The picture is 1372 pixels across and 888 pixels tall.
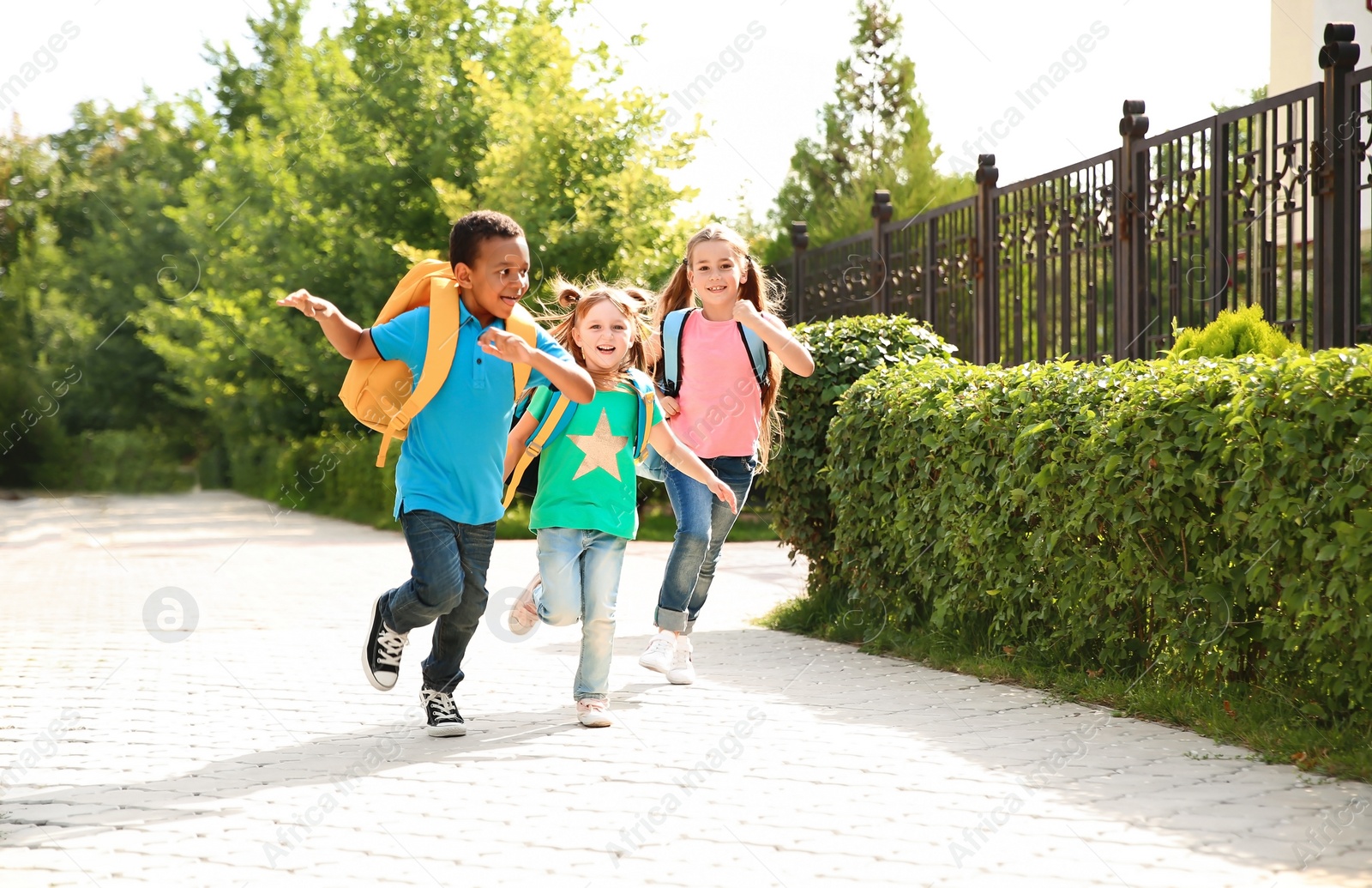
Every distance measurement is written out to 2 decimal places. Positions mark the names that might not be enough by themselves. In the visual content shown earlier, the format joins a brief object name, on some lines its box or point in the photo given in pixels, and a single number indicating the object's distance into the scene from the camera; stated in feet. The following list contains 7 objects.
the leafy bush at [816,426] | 25.67
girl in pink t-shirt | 20.68
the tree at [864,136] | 129.08
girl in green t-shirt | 17.17
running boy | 15.78
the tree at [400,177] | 64.75
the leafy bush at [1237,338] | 20.90
